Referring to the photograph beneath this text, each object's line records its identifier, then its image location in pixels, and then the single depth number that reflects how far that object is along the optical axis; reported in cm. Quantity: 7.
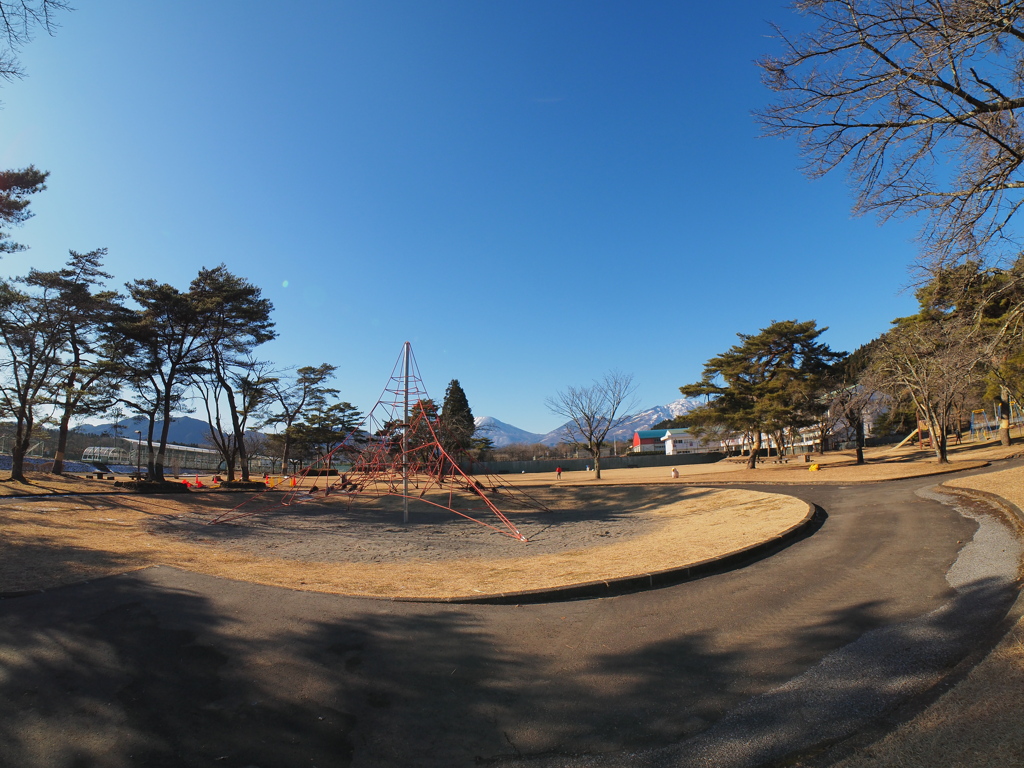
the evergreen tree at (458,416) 4866
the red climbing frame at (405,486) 1811
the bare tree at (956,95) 551
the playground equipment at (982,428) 4849
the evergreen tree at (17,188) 1556
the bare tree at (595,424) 4216
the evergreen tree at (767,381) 3291
